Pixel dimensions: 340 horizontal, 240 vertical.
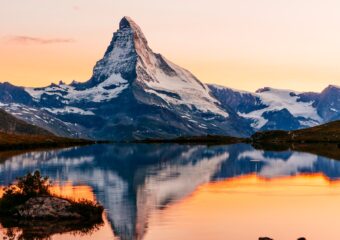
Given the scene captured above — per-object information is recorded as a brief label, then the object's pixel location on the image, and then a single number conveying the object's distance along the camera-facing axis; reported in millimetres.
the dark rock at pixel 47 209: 77000
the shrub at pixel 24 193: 79812
